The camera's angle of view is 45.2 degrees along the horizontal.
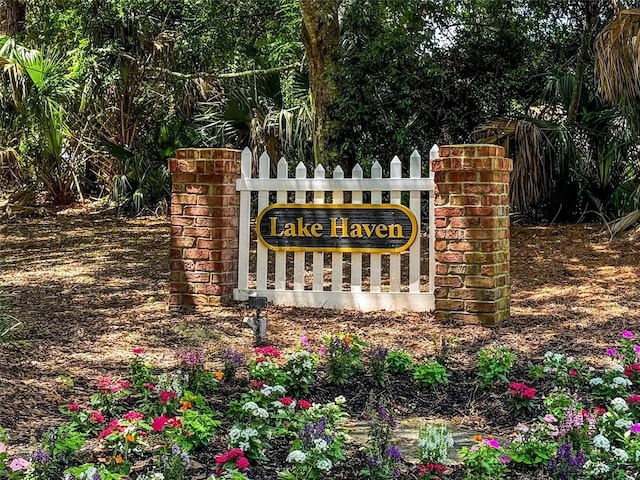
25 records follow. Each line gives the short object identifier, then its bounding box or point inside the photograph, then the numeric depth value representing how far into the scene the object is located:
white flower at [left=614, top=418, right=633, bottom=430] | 2.86
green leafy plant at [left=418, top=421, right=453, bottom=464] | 2.62
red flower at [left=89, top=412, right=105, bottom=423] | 2.95
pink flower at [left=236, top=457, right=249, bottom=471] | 2.54
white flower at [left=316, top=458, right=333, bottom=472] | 2.50
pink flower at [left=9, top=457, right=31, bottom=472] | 2.45
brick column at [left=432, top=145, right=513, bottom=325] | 5.24
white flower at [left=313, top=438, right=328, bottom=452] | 2.54
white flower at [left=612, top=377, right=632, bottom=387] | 3.38
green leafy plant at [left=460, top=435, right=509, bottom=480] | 2.55
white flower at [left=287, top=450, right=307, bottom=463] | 2.50
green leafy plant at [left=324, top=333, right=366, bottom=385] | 3.88
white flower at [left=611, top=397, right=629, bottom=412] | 3.01
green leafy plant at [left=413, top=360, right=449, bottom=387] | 3.85
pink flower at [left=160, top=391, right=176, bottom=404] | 3.11
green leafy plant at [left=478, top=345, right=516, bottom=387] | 3.79
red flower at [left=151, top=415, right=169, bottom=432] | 2.72
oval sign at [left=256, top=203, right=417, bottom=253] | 5.63
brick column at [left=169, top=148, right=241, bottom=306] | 5.83
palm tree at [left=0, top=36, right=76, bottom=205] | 8.36
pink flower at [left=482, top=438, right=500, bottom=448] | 2.63
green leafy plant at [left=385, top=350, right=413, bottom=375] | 4.07
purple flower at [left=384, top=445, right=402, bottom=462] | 2.61
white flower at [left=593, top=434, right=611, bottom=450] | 2.62
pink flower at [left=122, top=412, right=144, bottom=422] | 2.85
